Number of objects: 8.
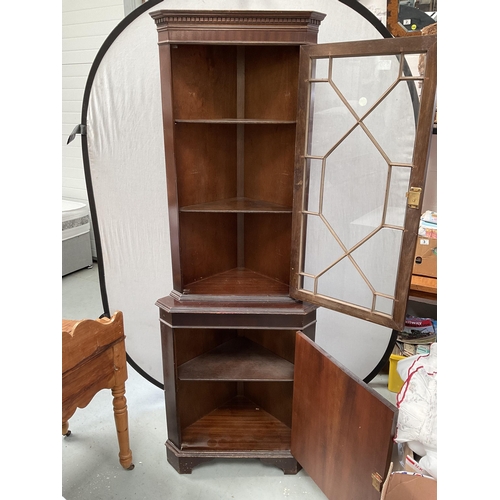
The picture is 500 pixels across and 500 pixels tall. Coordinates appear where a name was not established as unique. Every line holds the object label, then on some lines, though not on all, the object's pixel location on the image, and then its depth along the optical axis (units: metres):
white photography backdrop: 1.76
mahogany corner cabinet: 1.38
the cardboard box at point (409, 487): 1.25
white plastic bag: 1.53
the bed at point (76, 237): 3.79
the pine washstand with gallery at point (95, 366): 1.43
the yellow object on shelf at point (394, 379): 2.27
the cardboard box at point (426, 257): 2.15
